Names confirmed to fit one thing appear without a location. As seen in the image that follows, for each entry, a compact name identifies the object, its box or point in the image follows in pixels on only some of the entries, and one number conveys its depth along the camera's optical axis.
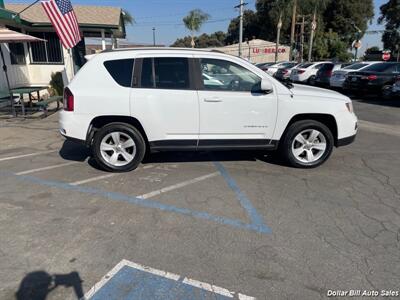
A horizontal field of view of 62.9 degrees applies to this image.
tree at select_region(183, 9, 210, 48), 55.06
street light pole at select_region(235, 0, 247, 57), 28.34
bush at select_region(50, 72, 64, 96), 13.27
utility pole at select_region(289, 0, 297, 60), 39.19
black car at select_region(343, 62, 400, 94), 13.84
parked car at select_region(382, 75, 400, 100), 12.47
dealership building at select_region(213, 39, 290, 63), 52.25
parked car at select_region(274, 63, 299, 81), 22.23
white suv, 4.92
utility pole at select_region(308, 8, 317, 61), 37.23
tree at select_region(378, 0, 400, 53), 47.41
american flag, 8.25
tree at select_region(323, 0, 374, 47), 55.67
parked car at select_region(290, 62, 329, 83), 19.74
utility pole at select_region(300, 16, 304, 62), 41.14
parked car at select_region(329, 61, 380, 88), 16.08
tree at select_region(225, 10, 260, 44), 73.45
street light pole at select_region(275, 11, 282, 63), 40.53
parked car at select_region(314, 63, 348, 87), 17.72
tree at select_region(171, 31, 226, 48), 97.93
